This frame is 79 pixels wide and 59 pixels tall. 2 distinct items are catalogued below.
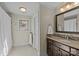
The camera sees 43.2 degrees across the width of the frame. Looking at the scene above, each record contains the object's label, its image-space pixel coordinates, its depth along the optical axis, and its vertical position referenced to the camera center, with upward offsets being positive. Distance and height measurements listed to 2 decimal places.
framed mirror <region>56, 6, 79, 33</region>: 1.97 +0.10
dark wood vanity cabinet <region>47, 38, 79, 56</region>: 1.52 -0.41
